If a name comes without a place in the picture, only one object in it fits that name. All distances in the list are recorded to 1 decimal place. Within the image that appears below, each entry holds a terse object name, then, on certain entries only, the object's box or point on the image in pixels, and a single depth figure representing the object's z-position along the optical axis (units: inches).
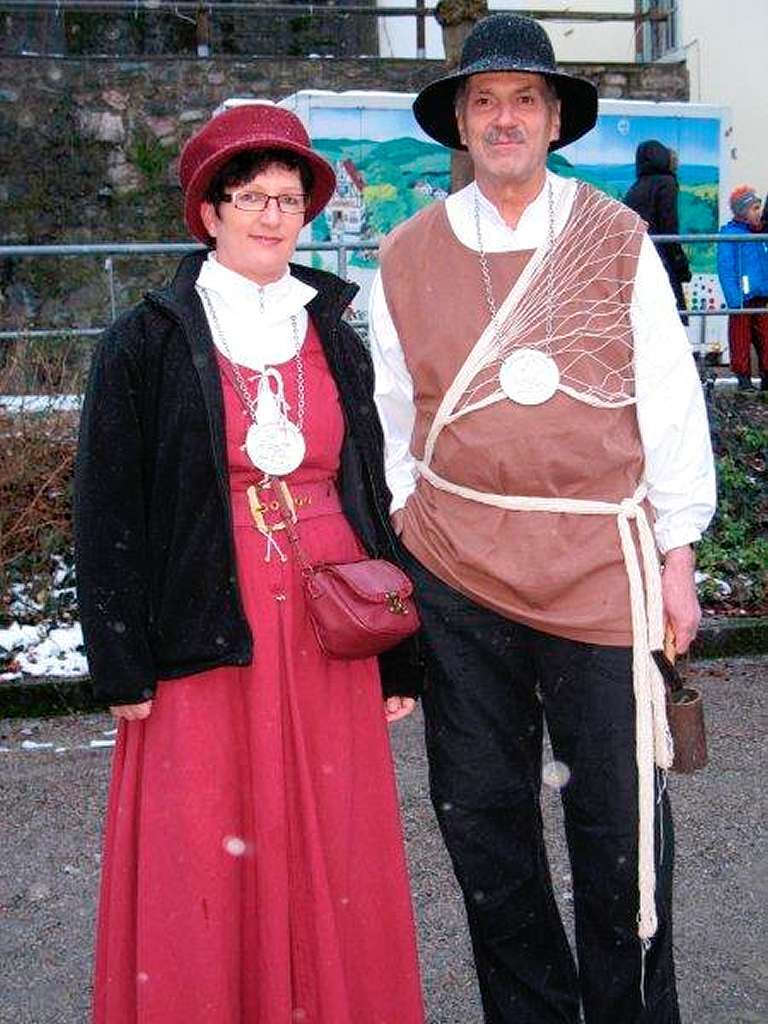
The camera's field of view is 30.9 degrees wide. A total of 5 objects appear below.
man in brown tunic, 106.0
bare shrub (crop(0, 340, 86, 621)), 253.9
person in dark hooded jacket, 373.4
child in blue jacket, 354.6
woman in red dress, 103.7
